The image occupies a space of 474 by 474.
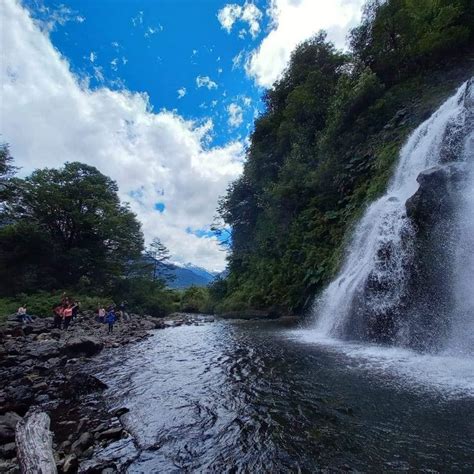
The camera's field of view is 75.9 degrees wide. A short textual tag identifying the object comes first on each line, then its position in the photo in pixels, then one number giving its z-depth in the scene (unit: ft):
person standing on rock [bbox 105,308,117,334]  62.64
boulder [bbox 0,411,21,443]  17.04
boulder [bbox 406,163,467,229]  40.22
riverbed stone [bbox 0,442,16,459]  15.35
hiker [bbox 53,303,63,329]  61.05
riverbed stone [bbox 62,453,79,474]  13.71
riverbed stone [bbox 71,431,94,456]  16.03
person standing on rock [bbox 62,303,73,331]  60.44
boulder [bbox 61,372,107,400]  25.26
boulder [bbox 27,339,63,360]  38.42
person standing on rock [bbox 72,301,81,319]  68.92
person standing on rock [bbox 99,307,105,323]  74.84
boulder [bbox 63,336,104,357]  41.09
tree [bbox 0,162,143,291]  99.55
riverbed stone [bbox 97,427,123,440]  17.51
